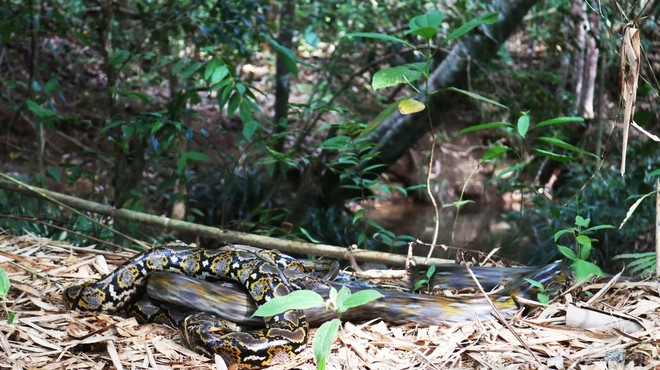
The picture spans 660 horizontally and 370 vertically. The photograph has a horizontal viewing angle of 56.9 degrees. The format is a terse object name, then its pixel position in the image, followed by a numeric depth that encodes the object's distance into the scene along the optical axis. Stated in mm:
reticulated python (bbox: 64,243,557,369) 2463
